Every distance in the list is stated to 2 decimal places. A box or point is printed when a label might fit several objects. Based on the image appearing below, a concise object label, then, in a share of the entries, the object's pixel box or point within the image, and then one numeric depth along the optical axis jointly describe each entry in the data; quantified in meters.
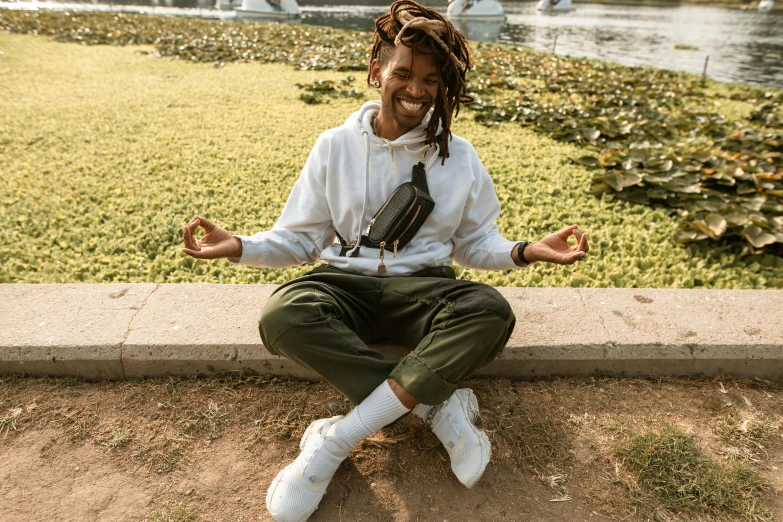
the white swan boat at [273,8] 26.91
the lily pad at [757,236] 3.31
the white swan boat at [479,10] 27.55
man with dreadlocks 1.69
